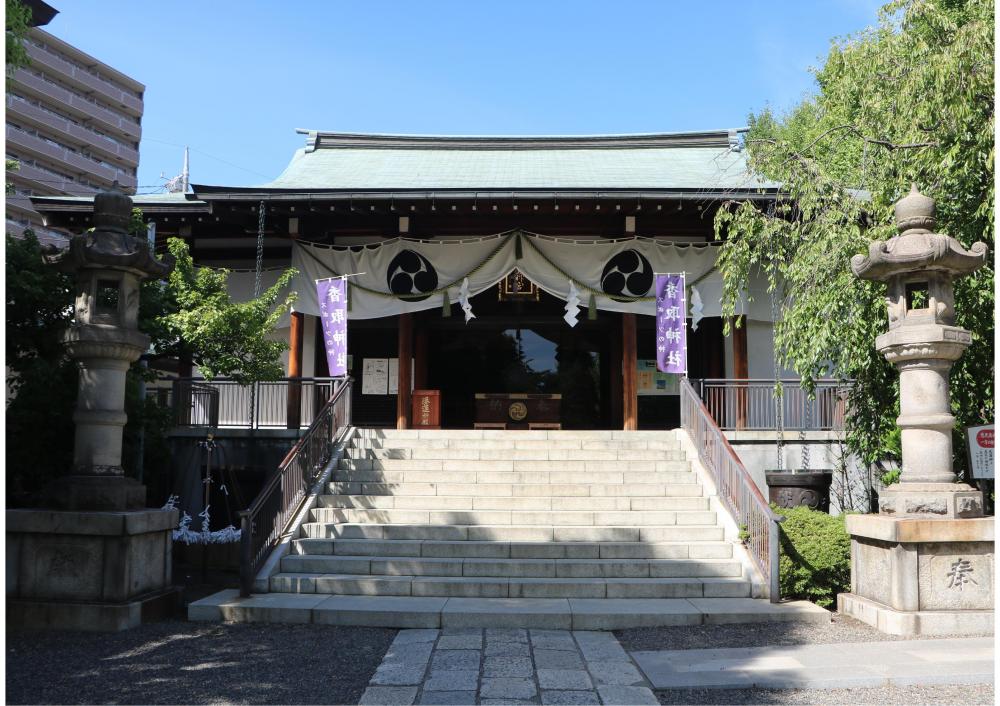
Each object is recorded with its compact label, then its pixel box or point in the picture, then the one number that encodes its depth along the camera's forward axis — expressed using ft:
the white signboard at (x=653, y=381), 50.01
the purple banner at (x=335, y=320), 41.22
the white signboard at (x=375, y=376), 50.96
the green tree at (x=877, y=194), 24.84
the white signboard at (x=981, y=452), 25.23
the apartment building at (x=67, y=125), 155.43
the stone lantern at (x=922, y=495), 21.17
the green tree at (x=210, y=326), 32.19
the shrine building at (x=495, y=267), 44.09
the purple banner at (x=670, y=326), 40.93
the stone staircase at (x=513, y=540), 23.80
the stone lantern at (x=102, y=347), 23.85
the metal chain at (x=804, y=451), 38.40
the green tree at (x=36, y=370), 27.73
